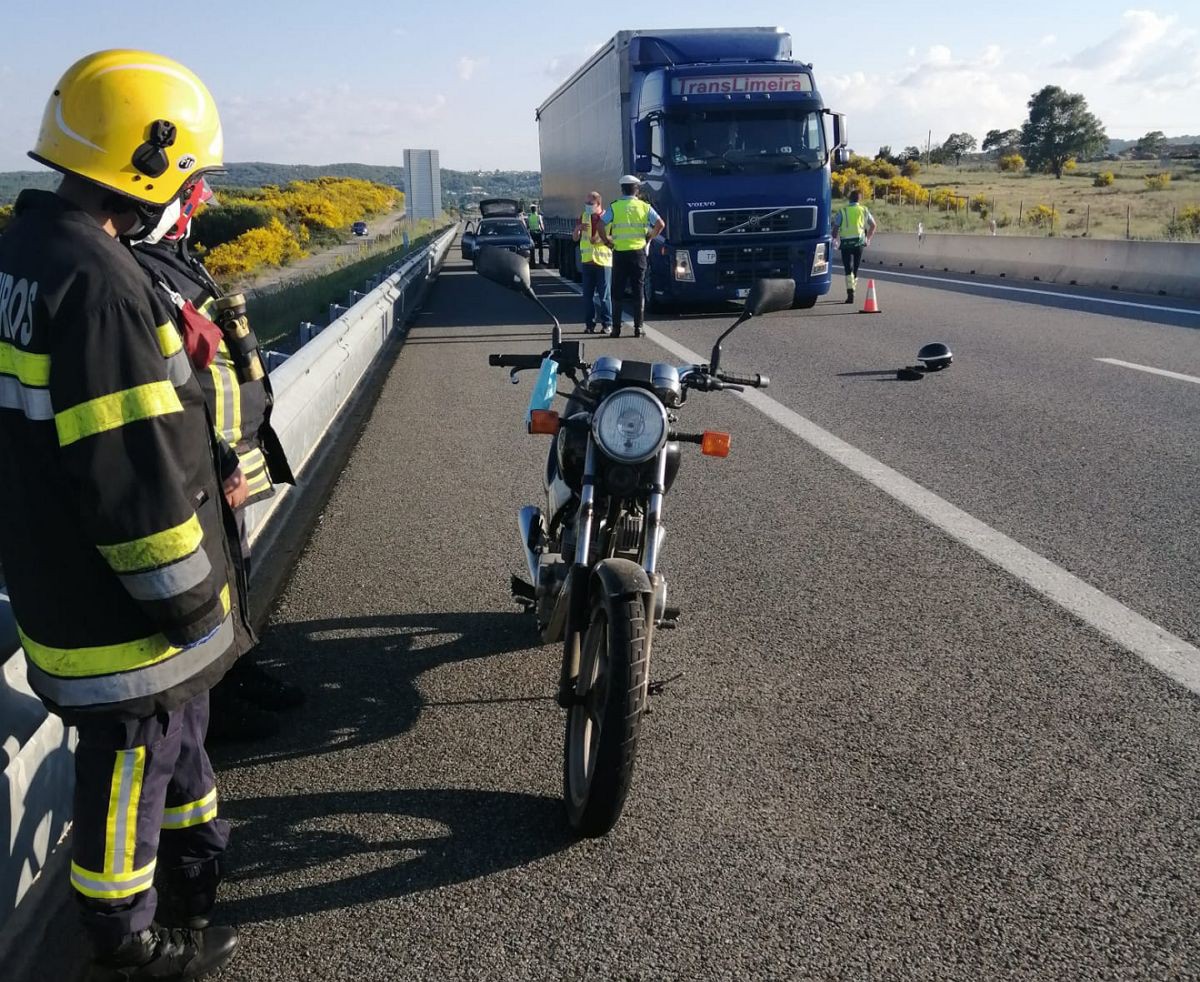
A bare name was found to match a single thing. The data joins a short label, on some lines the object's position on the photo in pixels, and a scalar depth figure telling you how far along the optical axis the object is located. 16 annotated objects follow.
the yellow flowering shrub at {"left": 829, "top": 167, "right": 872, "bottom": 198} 64.50
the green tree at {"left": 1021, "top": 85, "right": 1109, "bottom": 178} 86.88
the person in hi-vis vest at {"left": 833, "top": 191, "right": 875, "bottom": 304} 20.98
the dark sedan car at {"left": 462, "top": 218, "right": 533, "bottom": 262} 39.69
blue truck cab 17.95
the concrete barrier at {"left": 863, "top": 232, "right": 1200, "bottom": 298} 20.50
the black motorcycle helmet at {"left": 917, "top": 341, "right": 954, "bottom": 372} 11.73
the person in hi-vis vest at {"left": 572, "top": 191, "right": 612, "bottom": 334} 17.02
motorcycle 3.32
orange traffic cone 18.58
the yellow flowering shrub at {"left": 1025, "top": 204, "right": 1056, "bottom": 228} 42.83
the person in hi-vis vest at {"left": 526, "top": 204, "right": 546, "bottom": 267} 39.19
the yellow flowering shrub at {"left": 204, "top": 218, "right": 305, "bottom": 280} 39.66
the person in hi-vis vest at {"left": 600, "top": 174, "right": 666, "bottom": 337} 16.16
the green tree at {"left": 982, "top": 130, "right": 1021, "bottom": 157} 102.13
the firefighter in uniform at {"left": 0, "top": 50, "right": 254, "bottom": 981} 2.39
